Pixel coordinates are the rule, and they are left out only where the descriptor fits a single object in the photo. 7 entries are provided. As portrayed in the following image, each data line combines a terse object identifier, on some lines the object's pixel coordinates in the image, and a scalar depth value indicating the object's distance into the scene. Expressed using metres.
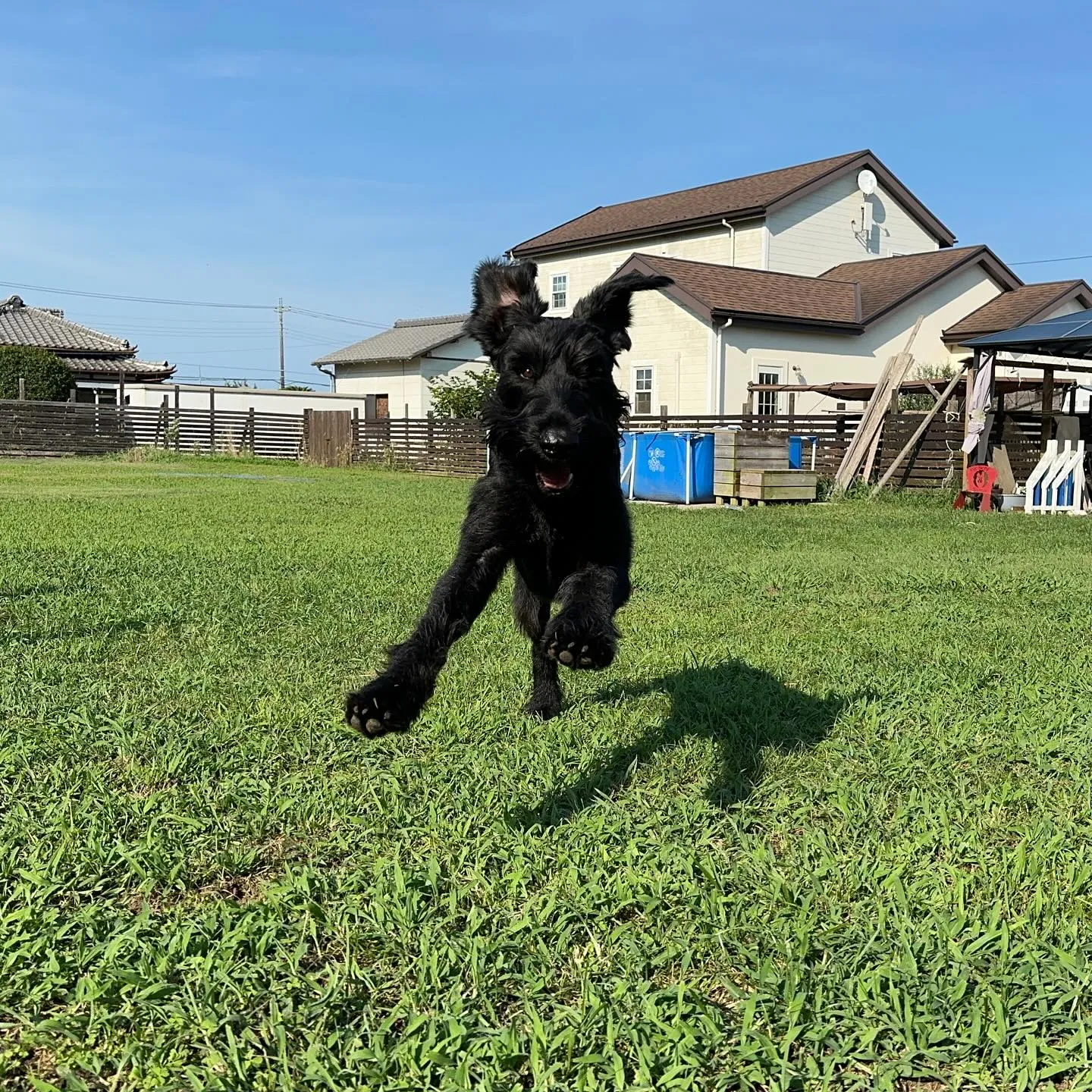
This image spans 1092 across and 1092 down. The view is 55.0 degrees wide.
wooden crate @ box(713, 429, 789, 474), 18.95
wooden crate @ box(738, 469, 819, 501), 18.77
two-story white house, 29.30
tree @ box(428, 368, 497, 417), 33.69
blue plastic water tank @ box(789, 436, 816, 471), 19.86
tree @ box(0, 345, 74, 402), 35.41
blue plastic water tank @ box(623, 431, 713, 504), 18.86
